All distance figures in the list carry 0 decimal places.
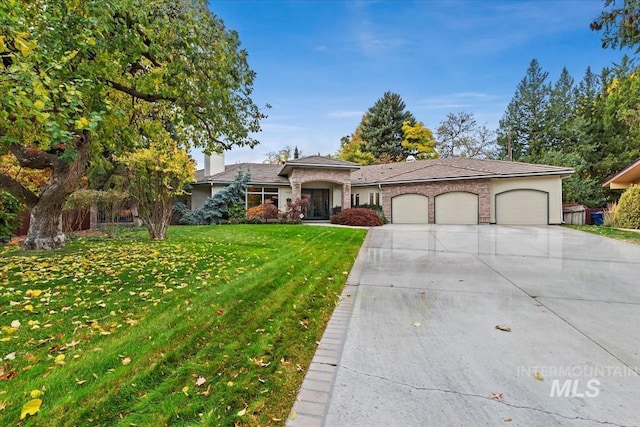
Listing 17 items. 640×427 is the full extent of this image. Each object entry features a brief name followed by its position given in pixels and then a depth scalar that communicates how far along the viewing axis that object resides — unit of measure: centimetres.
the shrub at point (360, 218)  1777
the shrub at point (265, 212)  1867
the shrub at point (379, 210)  1972
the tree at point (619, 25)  1170
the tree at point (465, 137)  3472
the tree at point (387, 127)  3681
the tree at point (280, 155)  3956
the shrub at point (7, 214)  941
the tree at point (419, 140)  3578
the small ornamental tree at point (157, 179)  970
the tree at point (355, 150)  3616
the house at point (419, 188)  1809
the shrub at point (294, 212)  1888
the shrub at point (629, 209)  1422
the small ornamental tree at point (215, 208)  1922
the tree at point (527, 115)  3241
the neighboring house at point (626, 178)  1495
